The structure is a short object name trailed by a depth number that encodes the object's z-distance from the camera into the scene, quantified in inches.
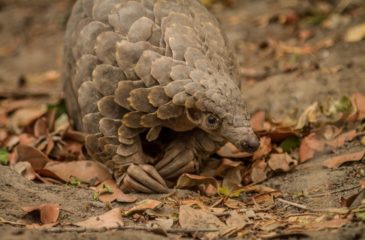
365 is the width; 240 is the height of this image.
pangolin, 294.7
